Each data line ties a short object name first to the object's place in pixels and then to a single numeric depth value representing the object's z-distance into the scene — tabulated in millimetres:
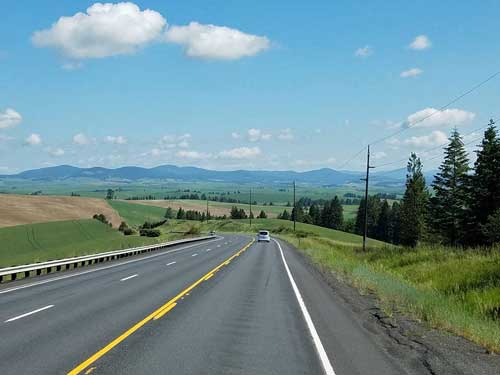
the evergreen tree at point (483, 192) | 56594
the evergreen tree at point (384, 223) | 144750
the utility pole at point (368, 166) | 50806
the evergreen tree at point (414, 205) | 93500
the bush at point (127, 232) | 101706
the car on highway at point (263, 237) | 72625
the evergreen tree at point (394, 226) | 135750
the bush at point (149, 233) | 101375
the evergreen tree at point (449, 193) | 74075
